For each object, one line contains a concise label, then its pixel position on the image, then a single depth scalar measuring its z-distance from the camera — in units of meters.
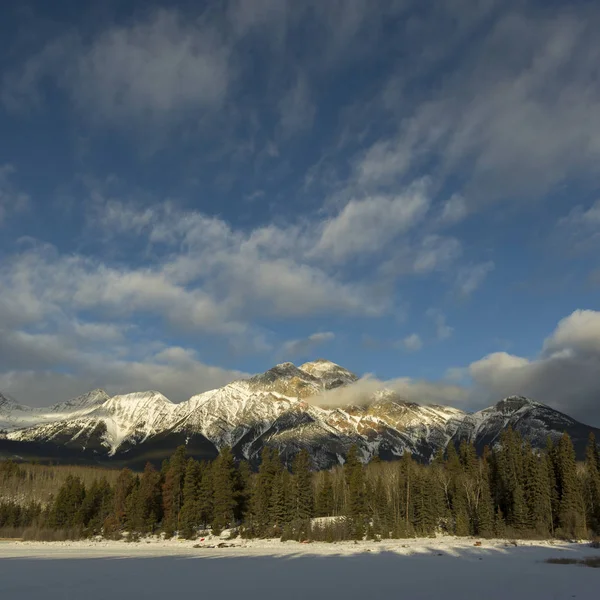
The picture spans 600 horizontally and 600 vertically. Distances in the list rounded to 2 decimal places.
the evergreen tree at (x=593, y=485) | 89.50
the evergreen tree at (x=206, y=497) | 103.19
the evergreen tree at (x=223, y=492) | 100.31
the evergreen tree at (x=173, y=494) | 104.25
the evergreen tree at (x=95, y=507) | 116.12
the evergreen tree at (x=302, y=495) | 95.94
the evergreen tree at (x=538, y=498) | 87.81
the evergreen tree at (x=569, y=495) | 83.43
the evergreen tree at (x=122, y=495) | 112.97
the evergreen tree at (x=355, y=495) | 87.12
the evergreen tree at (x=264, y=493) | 95.50
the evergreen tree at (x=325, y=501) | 110.12
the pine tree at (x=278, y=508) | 94.44
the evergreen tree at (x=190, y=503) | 98.75
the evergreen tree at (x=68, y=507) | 117.75
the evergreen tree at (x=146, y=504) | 107.25
